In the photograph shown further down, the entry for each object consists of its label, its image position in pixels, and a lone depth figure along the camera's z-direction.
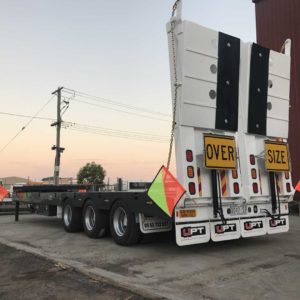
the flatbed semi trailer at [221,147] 5.97
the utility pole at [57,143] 25.41
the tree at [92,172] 48.89
